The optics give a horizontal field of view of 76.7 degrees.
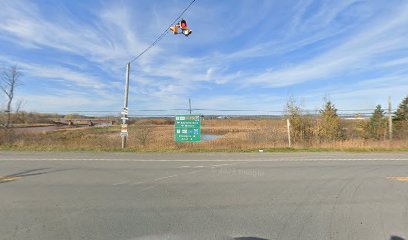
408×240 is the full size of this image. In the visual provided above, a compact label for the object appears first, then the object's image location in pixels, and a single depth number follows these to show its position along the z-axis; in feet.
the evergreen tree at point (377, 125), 78.77
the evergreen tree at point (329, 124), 70.66
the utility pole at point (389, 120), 71.79
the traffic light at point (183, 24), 32.78
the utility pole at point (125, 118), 56.92
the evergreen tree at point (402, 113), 85.10
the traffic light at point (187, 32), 32.78
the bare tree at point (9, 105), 69.84
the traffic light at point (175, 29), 33.91
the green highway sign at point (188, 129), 58.23
